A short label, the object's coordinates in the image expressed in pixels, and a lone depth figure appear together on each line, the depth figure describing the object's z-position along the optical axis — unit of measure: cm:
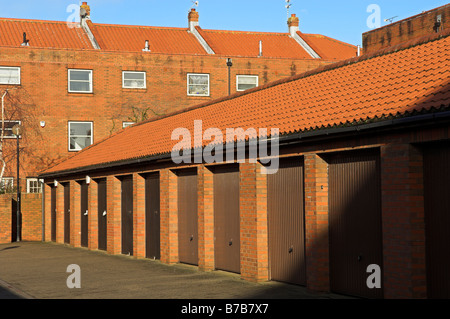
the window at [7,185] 3466
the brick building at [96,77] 3731
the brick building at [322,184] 1028
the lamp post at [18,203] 3080
